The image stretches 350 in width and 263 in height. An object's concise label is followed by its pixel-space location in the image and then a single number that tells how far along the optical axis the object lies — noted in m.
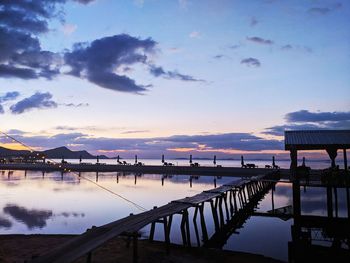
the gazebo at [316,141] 14.65
